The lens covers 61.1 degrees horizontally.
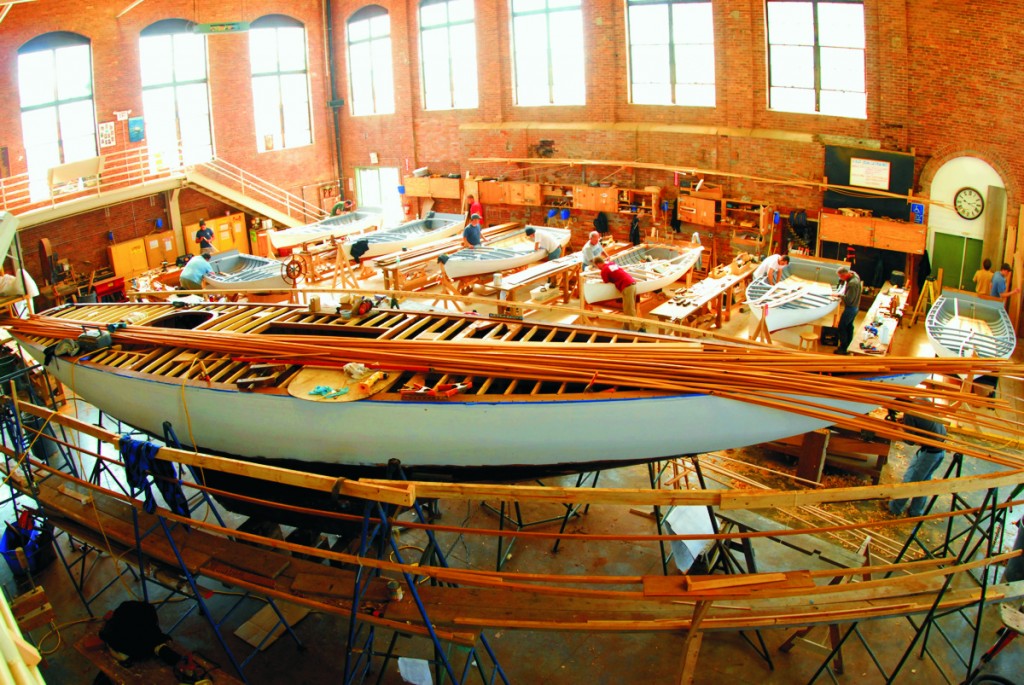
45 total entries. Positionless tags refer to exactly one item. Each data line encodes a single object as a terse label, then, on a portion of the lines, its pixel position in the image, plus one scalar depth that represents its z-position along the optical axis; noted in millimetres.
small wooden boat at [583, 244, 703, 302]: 15422
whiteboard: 16609
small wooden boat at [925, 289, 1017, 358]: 12406
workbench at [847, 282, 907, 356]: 12953
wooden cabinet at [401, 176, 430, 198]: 23641
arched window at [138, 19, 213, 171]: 21219
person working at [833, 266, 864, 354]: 13797
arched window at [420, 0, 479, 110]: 22578
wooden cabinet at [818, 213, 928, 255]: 16000
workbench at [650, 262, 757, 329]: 14449
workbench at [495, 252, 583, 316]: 15484
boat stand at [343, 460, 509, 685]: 6246
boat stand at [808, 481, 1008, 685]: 6488
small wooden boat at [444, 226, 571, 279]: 16641
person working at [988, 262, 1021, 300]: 14097
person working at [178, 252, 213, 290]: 16000
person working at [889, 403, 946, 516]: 8998
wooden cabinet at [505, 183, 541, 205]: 21750
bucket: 9133
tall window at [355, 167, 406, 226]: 25242
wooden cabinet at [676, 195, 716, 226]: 19031
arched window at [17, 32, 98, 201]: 18922
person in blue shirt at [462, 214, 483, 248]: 17594
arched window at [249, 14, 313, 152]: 23500
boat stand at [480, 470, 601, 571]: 8766
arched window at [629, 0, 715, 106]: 19312
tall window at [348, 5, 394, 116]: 24062
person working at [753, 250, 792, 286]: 15688
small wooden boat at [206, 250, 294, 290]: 16156
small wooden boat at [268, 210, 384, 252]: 18906
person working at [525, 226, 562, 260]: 17859
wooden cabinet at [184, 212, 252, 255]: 21391
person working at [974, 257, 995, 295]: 14883
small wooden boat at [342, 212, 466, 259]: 18656
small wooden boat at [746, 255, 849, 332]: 14227
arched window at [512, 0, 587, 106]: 21141
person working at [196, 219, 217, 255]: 19078
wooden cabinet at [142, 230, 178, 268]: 20500
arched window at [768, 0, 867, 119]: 17141
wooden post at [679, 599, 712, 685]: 5988
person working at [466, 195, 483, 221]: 20609
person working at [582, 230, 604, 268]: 16578
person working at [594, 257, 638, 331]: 14320
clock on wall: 15395
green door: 15734
